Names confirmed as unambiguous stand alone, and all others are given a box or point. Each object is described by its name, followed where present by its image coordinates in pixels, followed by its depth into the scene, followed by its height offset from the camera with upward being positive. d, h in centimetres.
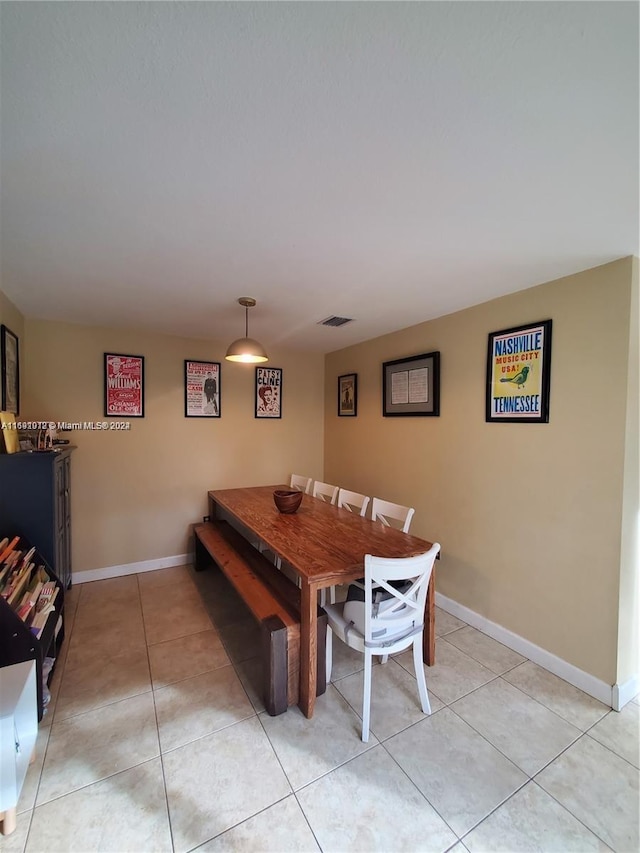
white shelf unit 120 -119
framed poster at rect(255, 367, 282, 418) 407 +28
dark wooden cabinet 222 -56
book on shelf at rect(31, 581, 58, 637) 184 -110
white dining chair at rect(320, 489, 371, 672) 253 -73
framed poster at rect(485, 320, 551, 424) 217 +29
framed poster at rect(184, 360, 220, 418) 367 +28
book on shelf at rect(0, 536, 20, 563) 202 -82
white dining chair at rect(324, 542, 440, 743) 164 -102
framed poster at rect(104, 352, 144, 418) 332 +28
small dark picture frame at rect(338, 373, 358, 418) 396 +25
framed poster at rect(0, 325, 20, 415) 242 +32
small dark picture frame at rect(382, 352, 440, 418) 293 +28
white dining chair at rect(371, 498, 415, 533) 243 -70
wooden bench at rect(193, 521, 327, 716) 176 -110
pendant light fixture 247 +46
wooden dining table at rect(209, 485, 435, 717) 176 -78
